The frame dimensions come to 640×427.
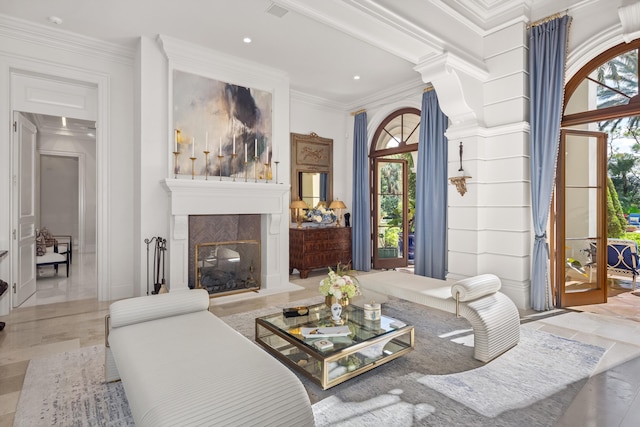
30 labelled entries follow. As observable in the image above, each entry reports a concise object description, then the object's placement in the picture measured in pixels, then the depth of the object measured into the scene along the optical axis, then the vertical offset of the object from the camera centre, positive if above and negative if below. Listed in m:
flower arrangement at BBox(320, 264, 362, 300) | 2.81 -0.60
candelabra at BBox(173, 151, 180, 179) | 4.41 +0.62
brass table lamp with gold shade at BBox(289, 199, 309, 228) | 6.12 +0.08
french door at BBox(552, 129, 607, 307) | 4.12 -0.05
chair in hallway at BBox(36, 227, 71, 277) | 5.75 -0.69
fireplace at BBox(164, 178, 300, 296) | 4.32 -0.02
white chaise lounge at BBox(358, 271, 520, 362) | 2.72 -0.80
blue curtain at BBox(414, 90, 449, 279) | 5.23 +0.32
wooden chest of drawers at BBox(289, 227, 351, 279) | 5.91 -0.61
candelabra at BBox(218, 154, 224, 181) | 4.75 +0.72
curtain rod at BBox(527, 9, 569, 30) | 3.86 +2.22
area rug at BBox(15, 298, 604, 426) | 2.01 -1.18
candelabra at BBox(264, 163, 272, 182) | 5.22 +0.63
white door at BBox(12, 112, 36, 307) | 4.11 +0.07
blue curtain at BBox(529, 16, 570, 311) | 3.87 +1.01
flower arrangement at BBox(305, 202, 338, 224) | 6.16 -0.03
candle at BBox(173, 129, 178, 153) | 4.42 +1.00
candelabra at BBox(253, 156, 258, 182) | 5.11 +0.68
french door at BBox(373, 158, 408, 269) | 6.72 +0.15
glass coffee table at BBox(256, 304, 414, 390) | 2.27 -0.90
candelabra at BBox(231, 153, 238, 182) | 4.90 +0.67
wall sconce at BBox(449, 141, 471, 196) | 4.39 +0.40
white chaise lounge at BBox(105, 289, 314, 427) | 1.38 -0.76
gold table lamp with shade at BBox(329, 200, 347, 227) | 6.50 +0.16
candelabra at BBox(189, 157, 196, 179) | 4.48 +0.60
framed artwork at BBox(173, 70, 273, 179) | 4.48 +1.20
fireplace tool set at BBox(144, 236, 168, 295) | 4.29 -0.53
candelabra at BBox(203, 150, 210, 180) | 4.61 +0.66
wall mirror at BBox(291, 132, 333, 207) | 6.36 +0.86
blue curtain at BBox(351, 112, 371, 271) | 6.53 +0.14
